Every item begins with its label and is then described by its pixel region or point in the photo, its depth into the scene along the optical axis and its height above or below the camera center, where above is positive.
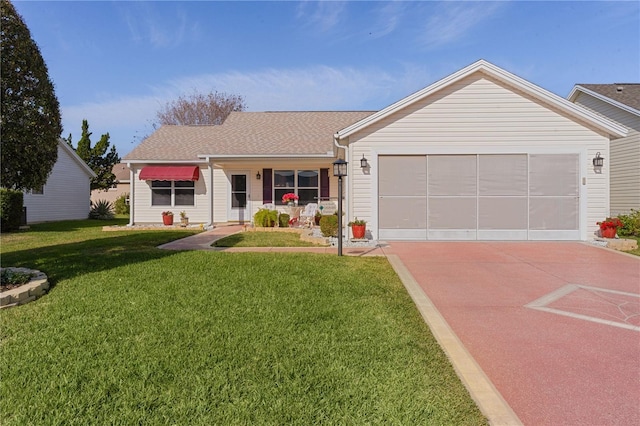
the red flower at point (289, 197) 15.65 +0.64
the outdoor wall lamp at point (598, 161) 10.47 +1.51
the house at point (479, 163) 10.70 +1.51
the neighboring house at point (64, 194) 18.78 +1.00
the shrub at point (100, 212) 22.38 -0.04
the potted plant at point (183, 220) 15.68 -0.38
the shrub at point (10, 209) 14.11 +0.09
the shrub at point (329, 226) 10.91 -0.45
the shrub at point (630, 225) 12.65 -0.49
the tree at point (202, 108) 36.09 +10.59
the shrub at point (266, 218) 14.39 -0.27
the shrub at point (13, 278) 5.39 -1.04
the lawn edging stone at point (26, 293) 4.77 -1.15
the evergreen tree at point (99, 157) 26.11 +4.07
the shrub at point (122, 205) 26.99 +0.49
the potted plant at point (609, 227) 10.07 -0.44
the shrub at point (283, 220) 14.73 -0.38
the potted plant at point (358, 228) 10.40 -0.49
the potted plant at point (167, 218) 16.17 -0.30
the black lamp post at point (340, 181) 8.43 +0.76
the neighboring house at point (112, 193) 31.58 +1.65
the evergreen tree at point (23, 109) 5.31 +1.63
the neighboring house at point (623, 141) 14.26 +2.96
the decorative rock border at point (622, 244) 9.62 -0.89
